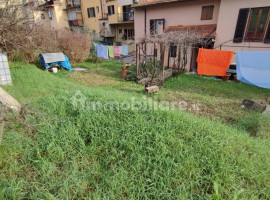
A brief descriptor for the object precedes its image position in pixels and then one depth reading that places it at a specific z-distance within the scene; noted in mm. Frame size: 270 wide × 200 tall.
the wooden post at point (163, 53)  8108
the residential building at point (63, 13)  25734
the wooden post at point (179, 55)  9820
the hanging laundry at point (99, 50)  16438
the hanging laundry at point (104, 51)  16789
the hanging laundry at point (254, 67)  5973
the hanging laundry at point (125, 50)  18081
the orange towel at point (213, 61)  8070
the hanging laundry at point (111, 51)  17309
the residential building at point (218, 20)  8617
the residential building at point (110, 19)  20312
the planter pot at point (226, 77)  8641
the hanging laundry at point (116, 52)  17641
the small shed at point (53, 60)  10820
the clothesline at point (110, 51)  16581
